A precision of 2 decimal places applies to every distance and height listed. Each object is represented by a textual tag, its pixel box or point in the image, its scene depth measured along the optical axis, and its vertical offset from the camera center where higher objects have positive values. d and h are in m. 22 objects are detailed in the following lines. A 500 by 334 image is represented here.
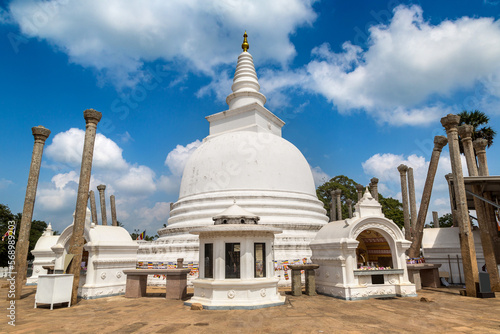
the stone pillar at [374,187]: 27.08 +4.94
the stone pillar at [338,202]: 32.57 +4.47
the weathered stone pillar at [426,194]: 19.50 +3.11
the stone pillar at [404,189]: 23.89 +4.12
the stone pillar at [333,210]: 32.78 +3.81
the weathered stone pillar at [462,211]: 14.84 +1.69
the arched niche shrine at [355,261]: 14.65 -0.54
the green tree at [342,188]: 50.72 +9.01
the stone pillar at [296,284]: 15.27 -1.54
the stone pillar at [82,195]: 14.10 +2.41
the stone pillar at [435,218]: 32.48 +2.89
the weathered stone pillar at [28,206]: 15.95 +2.17
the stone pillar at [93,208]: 28.47 +3.56
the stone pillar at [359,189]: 29.06 +5.18
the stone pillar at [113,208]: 30.68 +3.80
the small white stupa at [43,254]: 26.02 -0.24
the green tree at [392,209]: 45.76 +5.56
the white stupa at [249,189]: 21.20 +4.15
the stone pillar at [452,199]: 23.95 +3.45
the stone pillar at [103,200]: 29.89 +4.46
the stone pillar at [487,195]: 18.97 +2.86
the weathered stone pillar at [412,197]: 23.11 +3.58
